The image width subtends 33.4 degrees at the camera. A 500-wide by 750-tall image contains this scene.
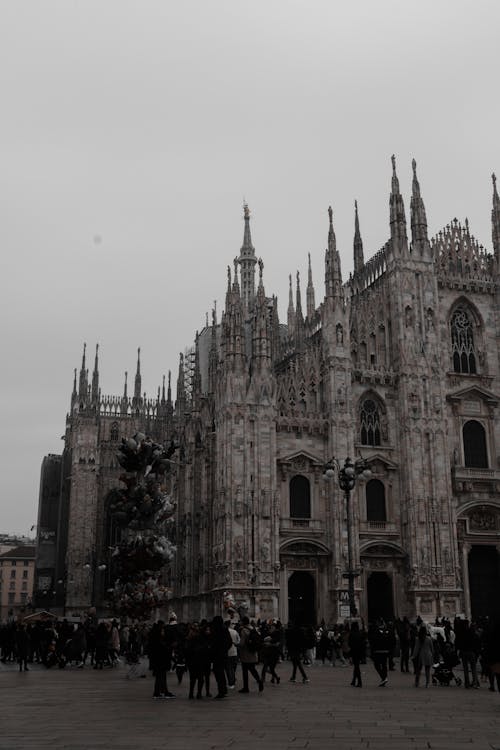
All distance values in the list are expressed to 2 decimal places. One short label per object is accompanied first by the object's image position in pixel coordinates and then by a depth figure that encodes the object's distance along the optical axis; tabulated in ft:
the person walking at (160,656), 55.21
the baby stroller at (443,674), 66.74
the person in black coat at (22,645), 84.74
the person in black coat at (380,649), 64.44
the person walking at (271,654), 67.41
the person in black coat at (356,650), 65.87
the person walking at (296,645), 69.00
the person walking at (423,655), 65.57
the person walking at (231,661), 61.26
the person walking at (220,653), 54.85
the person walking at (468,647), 62.90
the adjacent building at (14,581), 373.81
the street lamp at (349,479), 88.89
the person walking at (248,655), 60.03
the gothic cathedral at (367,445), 131.03
